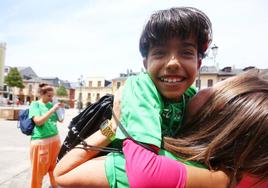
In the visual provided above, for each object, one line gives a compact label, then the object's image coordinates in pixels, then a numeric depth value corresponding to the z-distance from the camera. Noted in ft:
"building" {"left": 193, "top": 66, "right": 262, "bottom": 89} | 140.88
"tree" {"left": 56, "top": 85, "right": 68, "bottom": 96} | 190.33
